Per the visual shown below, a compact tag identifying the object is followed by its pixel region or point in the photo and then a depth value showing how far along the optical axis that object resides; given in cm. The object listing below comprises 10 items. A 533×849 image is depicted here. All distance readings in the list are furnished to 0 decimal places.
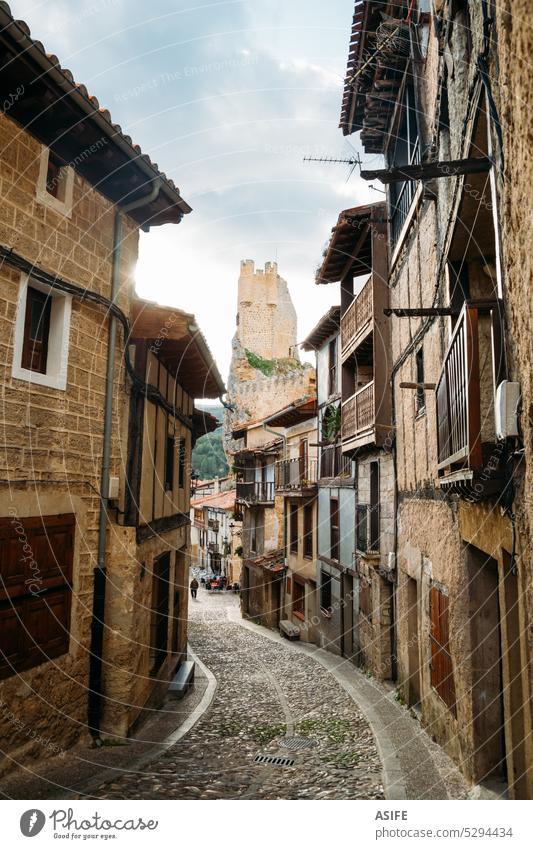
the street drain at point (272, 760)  689
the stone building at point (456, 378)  403
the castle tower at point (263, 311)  5294
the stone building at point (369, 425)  1178
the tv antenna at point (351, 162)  922
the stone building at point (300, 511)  1946
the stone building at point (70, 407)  547
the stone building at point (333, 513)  1545
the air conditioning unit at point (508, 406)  350
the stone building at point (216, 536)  3706
